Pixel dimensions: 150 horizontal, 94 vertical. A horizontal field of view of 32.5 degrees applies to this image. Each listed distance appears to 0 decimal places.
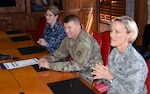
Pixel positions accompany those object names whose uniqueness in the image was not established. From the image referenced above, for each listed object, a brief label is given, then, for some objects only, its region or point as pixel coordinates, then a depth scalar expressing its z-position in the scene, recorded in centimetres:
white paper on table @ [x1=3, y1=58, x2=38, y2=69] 245
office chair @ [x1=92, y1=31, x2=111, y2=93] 280
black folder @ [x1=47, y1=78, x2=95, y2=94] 184
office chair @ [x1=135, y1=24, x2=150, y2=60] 405
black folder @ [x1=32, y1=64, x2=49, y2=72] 233
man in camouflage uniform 227
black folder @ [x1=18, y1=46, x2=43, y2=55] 292
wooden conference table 192
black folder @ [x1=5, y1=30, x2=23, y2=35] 416
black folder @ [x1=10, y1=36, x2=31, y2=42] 359
